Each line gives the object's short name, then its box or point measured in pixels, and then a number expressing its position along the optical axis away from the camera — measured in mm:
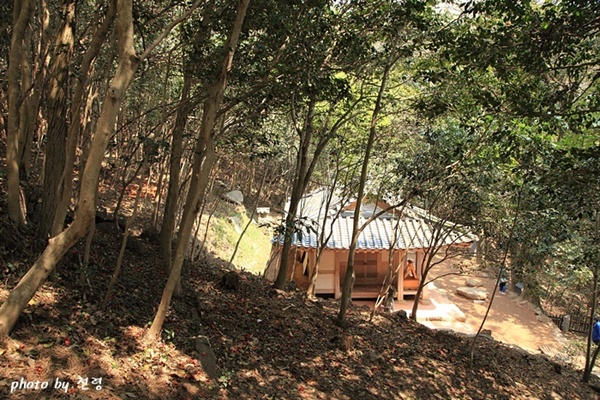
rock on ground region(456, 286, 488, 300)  20125
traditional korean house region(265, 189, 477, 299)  15125
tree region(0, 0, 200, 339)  3416
